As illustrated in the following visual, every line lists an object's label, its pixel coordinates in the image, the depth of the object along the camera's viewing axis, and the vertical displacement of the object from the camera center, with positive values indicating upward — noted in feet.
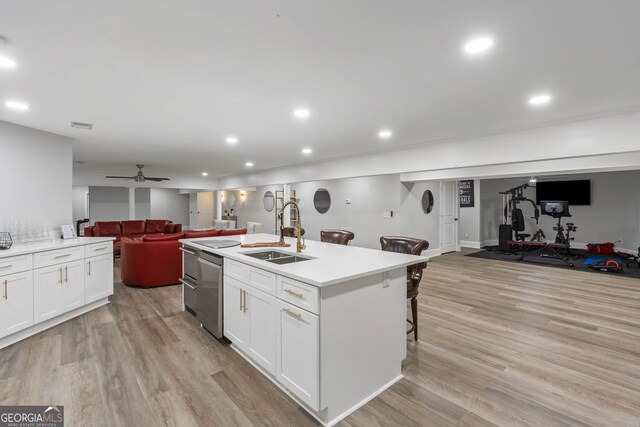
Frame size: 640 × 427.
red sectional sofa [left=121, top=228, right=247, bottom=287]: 14.74 -2.40
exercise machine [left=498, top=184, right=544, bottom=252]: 24.69 -1.20
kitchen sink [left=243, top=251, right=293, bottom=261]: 8.94 -1.29
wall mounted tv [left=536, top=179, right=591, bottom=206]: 25.89 +2.06
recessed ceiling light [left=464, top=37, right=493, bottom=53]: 6.05 +3.65
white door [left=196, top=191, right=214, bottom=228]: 44.42 +0.72
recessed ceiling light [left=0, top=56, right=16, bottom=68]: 6.64 +3.60
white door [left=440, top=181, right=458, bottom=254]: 24.99 -0.24
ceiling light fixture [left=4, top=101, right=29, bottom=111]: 9.32 +3.64
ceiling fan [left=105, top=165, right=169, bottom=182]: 22.90 +2.90
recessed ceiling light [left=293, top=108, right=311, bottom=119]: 10.62 +3.84
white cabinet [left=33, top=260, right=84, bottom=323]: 9.66 -2.67
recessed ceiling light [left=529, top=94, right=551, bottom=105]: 9.30 +3.79
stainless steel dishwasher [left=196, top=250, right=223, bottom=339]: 8.93 -2.56
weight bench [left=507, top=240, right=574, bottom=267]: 22.45 -3.11
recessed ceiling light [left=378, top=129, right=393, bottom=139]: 13.80 +3.97
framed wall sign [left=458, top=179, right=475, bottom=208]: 28.37 +1.93
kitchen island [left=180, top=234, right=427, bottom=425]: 5.63 -2.46
